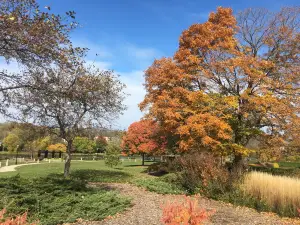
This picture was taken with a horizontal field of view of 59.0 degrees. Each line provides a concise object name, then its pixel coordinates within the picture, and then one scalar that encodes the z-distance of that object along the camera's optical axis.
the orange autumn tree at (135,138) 29.31
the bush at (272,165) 25.16
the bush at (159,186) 11.04
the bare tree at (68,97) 7.77
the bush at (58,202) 6.51
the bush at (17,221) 2.36
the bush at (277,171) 16.80
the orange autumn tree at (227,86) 11.95
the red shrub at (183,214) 3.08
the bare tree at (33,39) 6.00
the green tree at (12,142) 44.04
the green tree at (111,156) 23.14
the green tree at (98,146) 56.22
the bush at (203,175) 10.23
